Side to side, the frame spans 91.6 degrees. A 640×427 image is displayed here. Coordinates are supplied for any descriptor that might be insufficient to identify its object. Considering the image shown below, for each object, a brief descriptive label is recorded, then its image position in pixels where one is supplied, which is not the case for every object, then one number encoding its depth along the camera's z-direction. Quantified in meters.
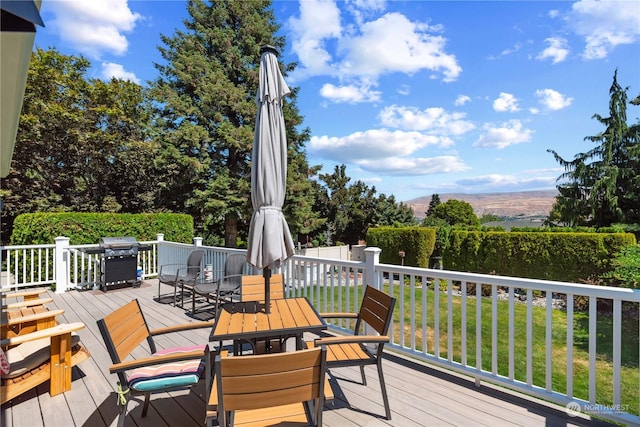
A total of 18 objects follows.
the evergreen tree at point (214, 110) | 14.49
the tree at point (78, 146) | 10.84
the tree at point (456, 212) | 27.35
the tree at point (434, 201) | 31.79
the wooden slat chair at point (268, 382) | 1.33
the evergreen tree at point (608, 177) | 16.33
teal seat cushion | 1.83
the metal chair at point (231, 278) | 4.76
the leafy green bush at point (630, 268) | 5.15
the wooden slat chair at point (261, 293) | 2.62
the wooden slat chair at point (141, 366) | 1.79
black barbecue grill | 6.21
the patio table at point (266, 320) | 2.13
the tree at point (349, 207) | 22.22
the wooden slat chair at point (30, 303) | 3.25
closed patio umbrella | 2.61
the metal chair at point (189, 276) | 5.35
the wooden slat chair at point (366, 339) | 2.16
